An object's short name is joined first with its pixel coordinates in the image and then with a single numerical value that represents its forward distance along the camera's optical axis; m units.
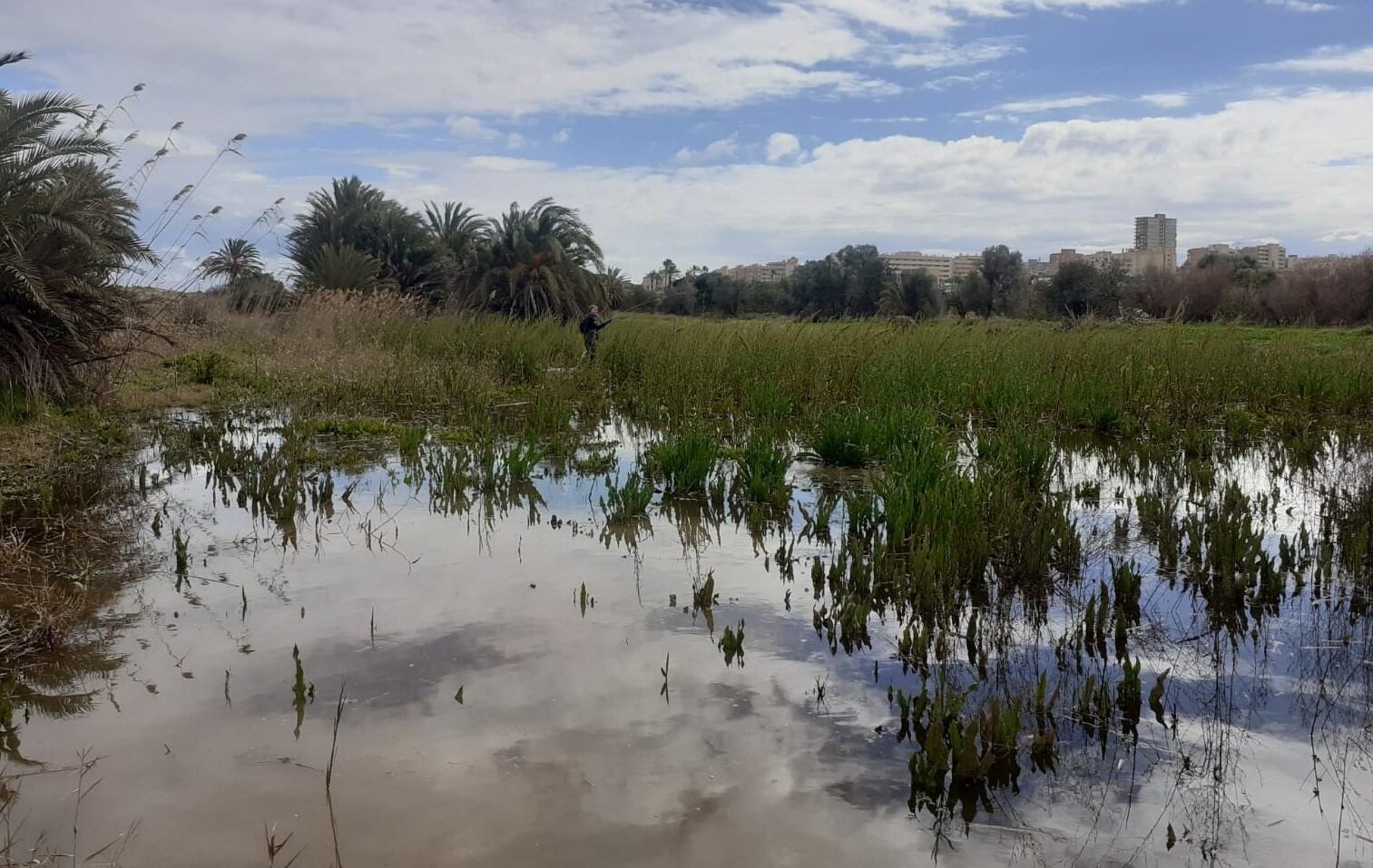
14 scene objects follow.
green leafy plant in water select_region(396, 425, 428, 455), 9.69
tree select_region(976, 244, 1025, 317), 46.72
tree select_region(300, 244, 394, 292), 26.97
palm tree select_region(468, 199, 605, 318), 26.47
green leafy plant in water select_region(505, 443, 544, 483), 8.28
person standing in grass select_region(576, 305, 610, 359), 17.50
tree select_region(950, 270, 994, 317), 44.34
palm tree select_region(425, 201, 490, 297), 28.36
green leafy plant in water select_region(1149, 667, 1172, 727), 3.77
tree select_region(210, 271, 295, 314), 23.27
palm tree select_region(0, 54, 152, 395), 9.60
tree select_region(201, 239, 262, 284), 34.16
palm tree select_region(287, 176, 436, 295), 33.53
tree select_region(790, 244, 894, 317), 50.44
